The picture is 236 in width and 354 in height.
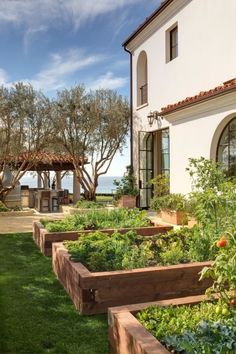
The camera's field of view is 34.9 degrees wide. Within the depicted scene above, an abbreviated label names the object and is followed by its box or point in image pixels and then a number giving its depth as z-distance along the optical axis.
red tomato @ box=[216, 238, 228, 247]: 2.82
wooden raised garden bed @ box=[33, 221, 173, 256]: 7.25
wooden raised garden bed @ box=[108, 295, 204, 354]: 2.67
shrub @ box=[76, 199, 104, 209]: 14.91
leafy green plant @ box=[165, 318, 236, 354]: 2.49
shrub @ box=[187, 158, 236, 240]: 4.81
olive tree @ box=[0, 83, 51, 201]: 15.52
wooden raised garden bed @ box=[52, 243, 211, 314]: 4.37
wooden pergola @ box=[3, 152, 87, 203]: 17.22
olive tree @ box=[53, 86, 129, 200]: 16.94
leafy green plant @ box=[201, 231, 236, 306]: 2.87
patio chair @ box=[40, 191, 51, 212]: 17.53
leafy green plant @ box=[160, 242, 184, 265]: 5.09
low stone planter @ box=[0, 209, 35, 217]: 14.32
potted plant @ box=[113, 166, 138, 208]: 14.93
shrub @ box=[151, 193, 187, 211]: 9.85
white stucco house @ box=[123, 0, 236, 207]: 9.66
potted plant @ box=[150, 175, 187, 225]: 9.86
